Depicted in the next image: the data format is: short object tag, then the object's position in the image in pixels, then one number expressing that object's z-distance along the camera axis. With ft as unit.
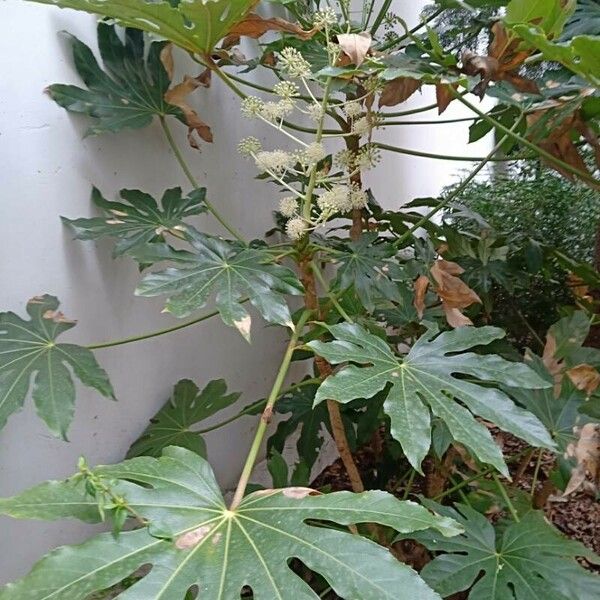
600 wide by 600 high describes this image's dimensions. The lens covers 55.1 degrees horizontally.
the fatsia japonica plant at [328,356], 1.78
